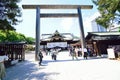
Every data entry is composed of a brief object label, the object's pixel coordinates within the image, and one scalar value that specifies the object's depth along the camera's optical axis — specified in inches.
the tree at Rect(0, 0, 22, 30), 250.2
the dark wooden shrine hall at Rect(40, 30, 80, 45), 778.3
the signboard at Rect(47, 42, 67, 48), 755.0
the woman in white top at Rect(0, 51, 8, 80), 153.6
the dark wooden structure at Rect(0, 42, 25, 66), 303.3
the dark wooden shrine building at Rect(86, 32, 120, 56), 386.2
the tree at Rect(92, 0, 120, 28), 285.5
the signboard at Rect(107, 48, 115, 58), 280.0
